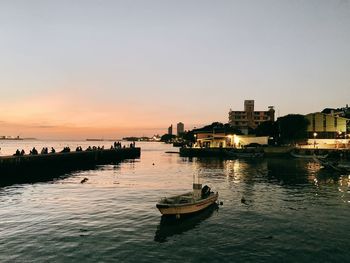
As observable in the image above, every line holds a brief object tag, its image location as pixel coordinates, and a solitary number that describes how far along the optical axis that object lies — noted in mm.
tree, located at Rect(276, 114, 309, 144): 139250
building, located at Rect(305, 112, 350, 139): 135625
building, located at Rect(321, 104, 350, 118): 157062
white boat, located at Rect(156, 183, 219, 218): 30922
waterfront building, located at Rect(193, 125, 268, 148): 154375
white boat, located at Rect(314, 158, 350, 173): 78481
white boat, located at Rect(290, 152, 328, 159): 120694
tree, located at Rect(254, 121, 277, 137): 166125
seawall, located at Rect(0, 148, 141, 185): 58344
